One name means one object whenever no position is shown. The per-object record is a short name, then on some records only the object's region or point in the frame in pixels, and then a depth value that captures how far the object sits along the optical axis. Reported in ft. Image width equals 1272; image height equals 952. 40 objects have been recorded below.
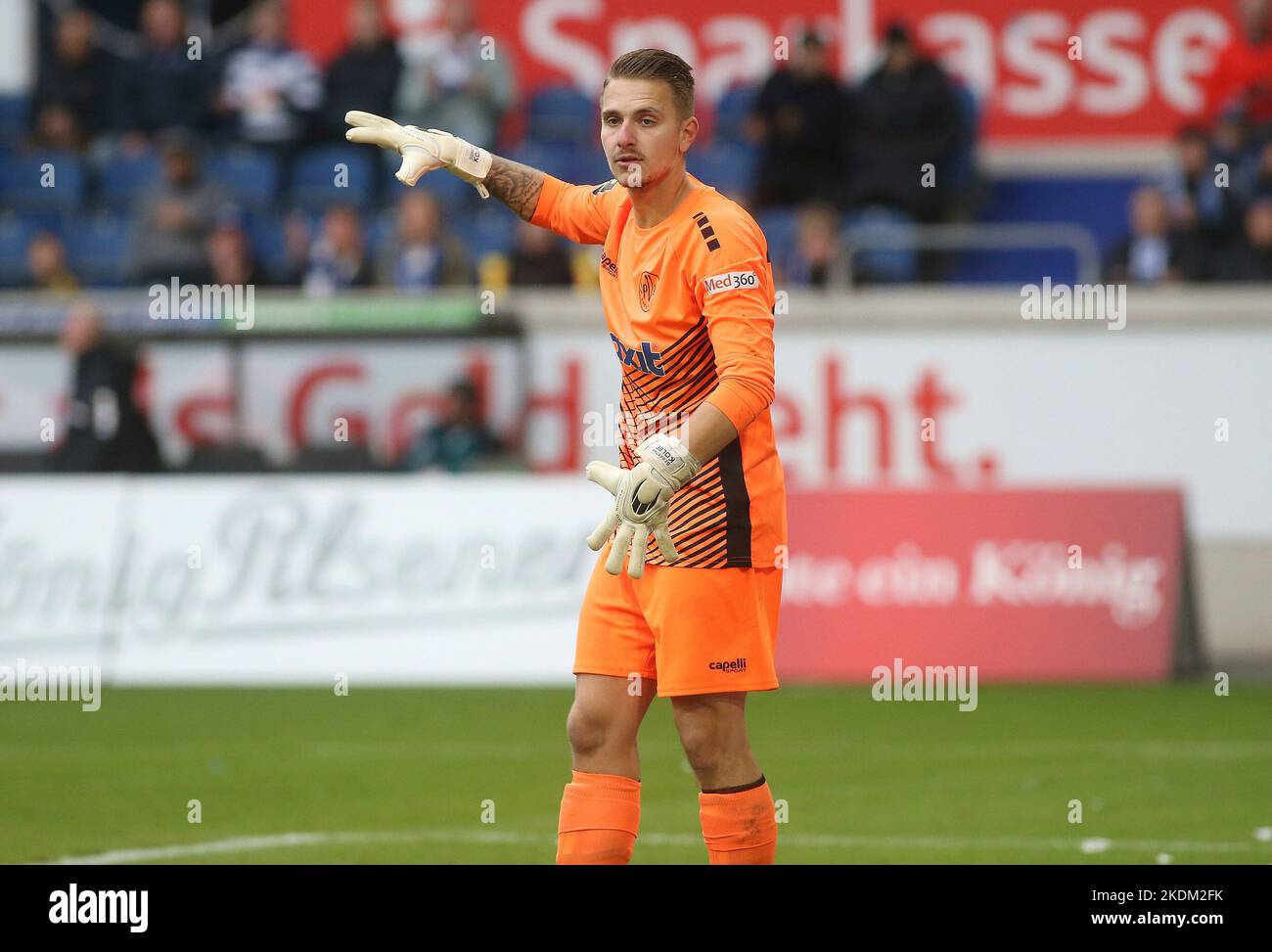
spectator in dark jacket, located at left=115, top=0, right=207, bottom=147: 62.90
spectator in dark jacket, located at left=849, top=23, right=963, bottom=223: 56.24
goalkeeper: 18.56
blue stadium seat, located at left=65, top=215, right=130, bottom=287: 59.88
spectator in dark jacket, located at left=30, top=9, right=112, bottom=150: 64.18
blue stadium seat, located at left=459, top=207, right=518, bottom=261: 59.31
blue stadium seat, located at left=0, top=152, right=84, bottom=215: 62.34
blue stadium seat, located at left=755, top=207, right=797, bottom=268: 56.75
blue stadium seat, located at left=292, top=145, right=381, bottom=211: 61.16
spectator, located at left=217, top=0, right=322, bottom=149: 62.75
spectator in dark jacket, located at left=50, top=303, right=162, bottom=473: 51.55
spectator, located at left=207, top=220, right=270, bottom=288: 55.62
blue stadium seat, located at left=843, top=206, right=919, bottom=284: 56.75
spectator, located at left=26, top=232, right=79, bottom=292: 57.57
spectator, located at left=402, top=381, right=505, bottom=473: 52.39
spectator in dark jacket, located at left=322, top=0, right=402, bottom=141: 60.08
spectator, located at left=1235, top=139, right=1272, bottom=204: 55.01
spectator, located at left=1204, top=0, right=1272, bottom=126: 56.44
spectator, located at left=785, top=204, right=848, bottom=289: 54.75
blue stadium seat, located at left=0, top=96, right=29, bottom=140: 65.87
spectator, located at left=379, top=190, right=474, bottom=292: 55.36
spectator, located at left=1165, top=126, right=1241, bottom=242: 54.85
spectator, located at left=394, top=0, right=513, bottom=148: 59.00
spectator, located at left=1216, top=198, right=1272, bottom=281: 54.24
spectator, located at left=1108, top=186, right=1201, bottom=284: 54.75
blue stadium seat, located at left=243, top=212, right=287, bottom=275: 59.93
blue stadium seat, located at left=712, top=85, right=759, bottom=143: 61.46
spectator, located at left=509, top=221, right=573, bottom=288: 55.88
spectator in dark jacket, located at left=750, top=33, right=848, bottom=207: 57.11
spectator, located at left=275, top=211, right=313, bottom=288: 57.52
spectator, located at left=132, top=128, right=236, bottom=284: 56.24
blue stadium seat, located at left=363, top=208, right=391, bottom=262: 58.49
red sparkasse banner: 62.23
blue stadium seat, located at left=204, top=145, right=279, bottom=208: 62.23
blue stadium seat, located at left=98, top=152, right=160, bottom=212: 62.95
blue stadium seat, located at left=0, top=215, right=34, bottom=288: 59.82
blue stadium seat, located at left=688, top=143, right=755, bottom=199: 59.72
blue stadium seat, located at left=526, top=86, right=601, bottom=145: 62.44
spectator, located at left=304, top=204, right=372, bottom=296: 56.08
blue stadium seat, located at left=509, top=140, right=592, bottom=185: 59.47
